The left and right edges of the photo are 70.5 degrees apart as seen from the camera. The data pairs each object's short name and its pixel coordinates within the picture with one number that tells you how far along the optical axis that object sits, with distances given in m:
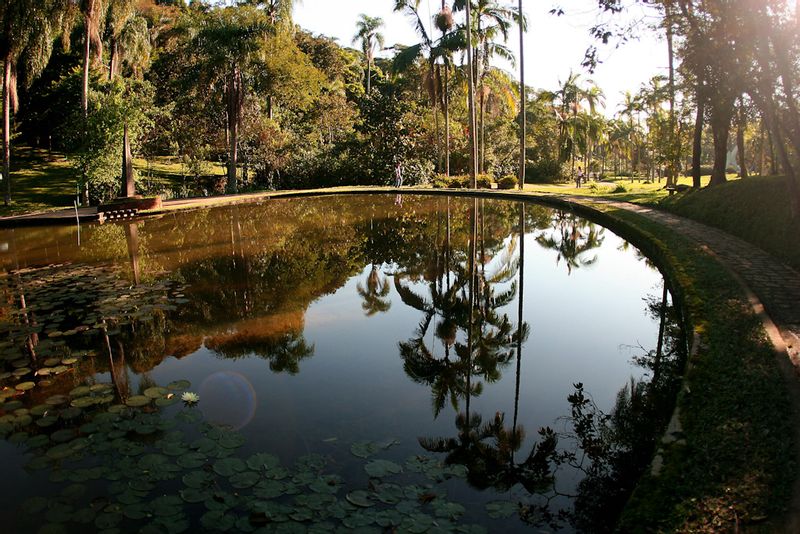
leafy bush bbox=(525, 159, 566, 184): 47.16
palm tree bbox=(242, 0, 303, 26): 32.16
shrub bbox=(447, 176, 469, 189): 32.59
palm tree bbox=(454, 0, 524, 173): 30.11
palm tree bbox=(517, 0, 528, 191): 28.55
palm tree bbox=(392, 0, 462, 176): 30.78
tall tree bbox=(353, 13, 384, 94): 55.19
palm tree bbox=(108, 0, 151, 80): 23.97
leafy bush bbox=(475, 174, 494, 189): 32.44
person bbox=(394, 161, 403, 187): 32.09
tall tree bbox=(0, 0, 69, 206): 22.27
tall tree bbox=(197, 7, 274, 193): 28.97
